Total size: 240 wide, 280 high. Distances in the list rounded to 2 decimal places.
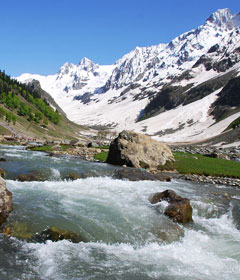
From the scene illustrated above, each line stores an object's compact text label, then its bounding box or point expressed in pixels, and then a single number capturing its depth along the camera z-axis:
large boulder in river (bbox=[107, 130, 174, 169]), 39.50
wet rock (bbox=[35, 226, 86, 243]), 12.73
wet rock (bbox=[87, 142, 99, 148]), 71.62
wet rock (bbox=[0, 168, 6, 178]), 23.76
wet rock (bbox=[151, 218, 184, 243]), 14.54
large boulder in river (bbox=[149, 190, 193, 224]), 17.27
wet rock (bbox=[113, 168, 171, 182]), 29.47
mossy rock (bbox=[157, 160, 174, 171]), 40.15
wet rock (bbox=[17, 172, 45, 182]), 23.54
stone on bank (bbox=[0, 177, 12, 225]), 13.71
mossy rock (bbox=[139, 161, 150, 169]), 39.09
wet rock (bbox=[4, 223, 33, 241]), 12.54
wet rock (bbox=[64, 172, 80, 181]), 26.57
